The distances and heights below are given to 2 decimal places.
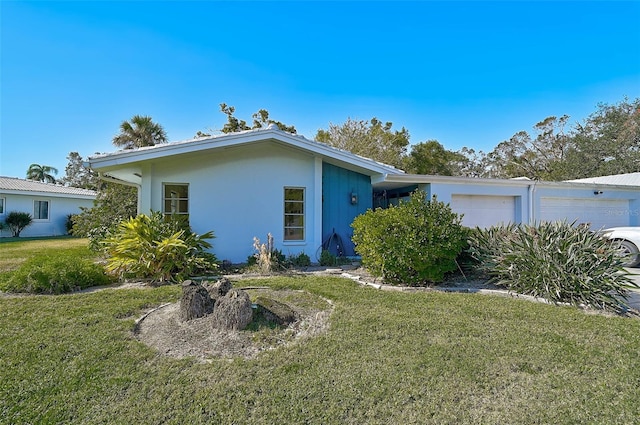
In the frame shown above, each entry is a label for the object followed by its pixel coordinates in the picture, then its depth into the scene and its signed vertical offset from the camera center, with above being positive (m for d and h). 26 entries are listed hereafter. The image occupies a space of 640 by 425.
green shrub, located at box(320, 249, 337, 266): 8.99 -1.08
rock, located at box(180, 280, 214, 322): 4.18 -1.09
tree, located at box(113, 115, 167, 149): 18.34 +4.75
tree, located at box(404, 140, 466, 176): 25.84 +4.83
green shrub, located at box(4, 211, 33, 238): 17.96 -0.22
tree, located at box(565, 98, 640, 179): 23.84 +5.85
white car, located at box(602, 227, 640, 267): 9.05 -0.46
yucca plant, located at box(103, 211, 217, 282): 6.68 -0.74
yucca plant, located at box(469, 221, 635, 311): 5.02 -0.73
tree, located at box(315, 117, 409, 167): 24.19 +6.07
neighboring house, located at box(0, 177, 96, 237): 18.22 +0.88
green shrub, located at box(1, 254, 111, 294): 5.82 -1.09
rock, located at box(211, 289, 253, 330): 3.86 -1.11
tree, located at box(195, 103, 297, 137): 22.78 +6.92
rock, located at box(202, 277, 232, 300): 4.53 -0.98
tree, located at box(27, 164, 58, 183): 39.12 +5.37
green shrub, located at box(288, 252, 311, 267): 8.88 -1.12
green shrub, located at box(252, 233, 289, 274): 7.74 -0.98
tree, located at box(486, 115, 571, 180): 30.83 +6.89
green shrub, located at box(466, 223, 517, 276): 6.39 -0.50
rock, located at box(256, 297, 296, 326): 4.15 -1.19
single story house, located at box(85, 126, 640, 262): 8.45 +0.99
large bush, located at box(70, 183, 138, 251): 13.42 +0.32
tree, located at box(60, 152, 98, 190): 43.20 +6.01
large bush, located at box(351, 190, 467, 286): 6.16 -0.42
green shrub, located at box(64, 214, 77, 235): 20.66 -0.42
